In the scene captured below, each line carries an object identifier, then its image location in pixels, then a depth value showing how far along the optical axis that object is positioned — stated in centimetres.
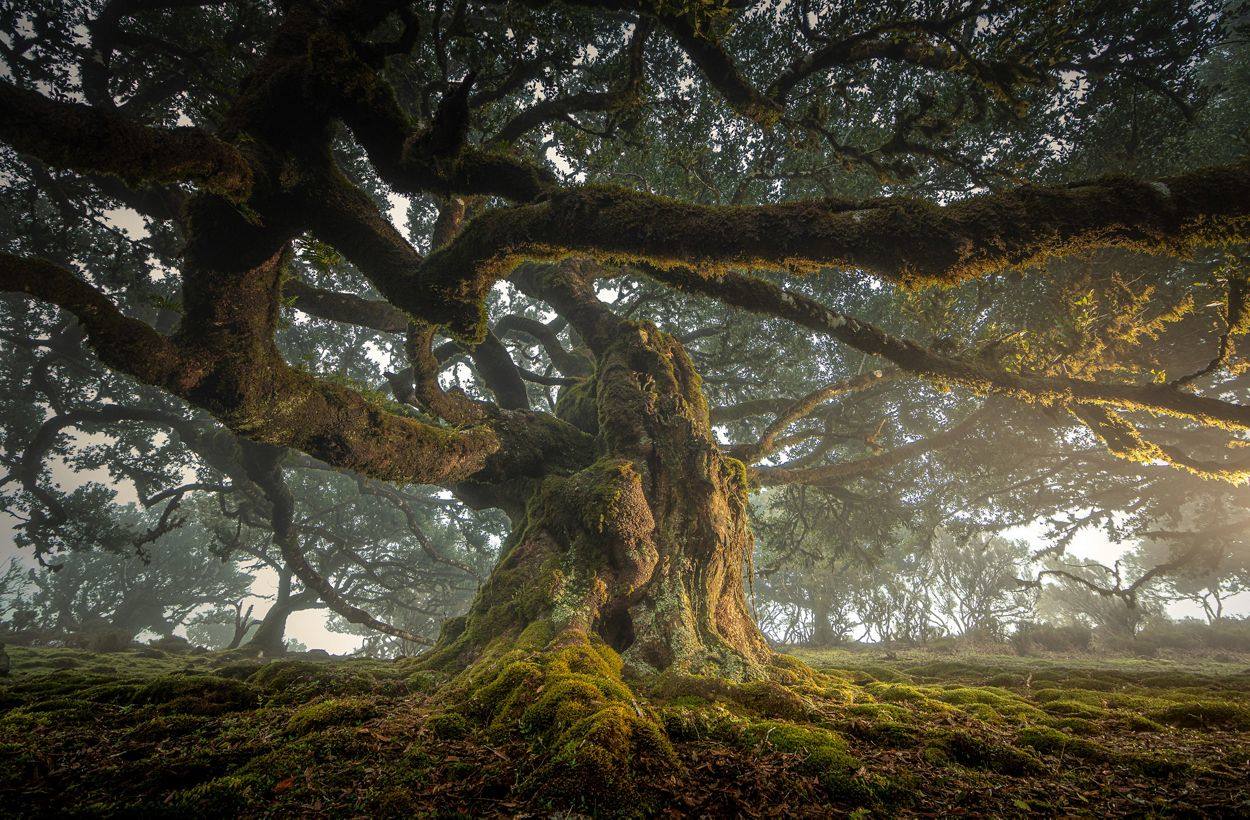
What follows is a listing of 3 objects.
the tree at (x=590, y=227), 407
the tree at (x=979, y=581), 2431
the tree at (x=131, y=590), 2420
